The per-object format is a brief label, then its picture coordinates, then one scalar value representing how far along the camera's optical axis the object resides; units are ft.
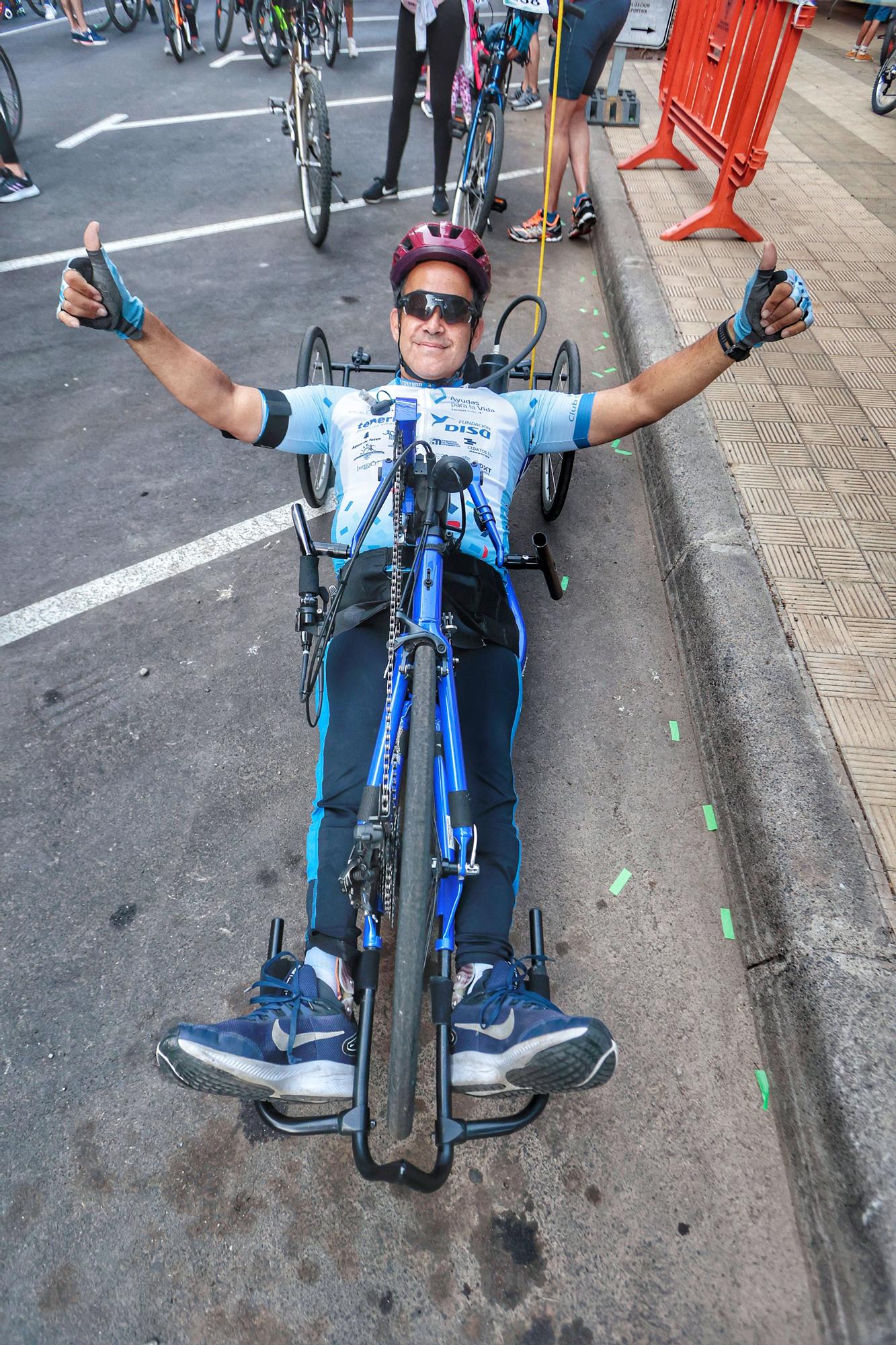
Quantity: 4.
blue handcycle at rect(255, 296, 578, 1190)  4.99
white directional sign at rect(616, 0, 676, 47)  25.53
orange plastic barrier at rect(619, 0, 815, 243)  16.29
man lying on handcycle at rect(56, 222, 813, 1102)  5.36
